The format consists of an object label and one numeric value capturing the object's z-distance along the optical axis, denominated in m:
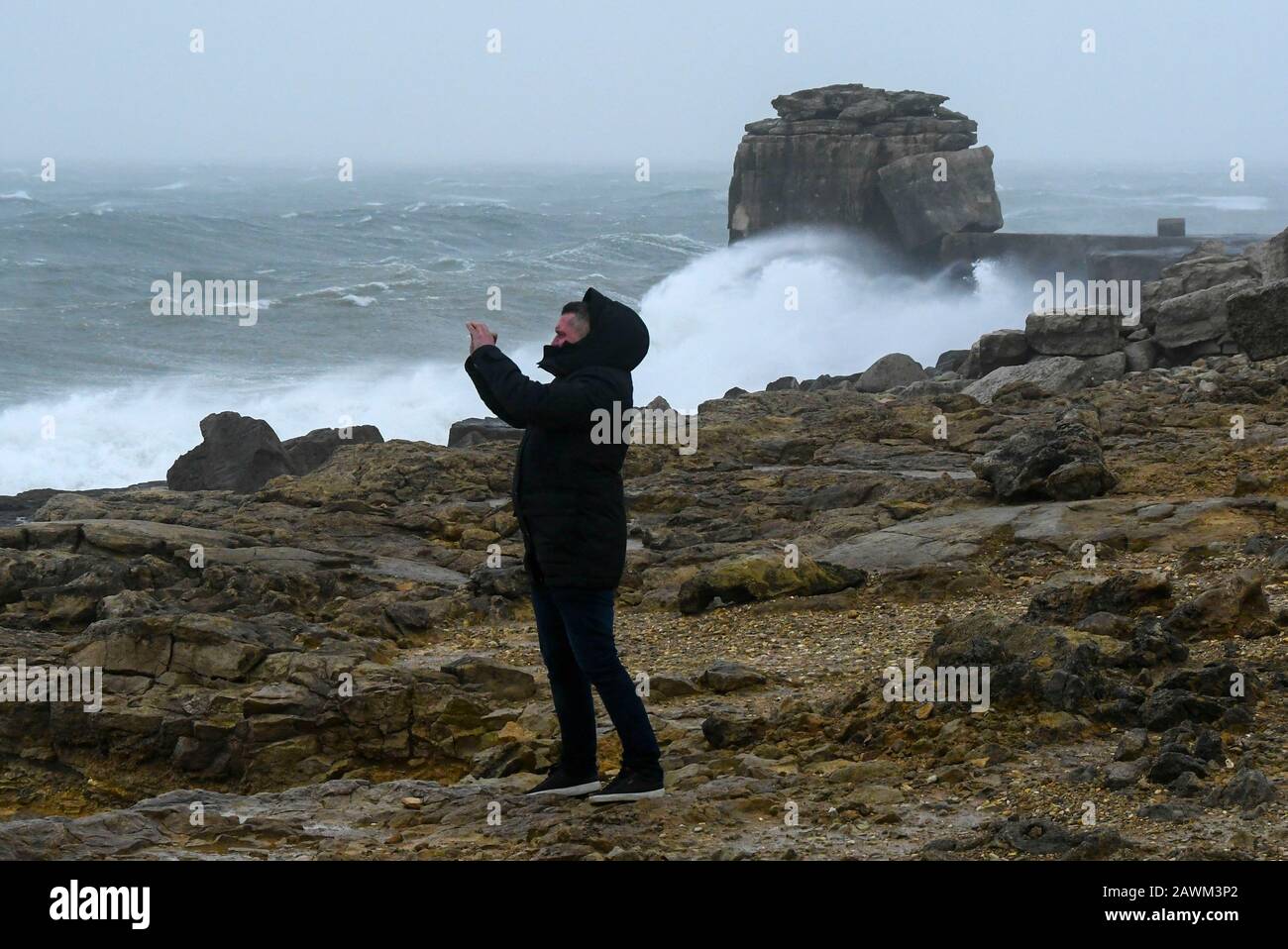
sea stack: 46.75
